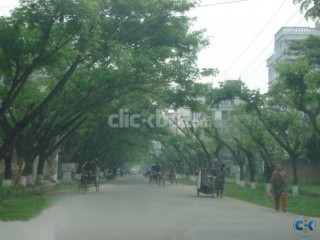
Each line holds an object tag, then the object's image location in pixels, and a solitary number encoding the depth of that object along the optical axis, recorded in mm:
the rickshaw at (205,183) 26891
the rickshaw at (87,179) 27645
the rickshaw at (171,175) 44225
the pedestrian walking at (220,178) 27078
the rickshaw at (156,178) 39844
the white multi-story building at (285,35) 60781
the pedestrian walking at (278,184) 18547
